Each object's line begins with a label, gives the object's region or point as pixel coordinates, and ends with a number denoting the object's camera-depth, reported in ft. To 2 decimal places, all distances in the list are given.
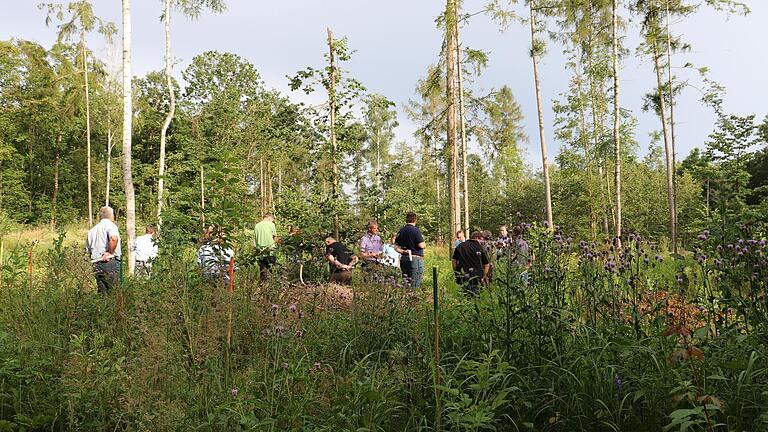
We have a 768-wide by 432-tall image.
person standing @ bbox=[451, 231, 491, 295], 23.90
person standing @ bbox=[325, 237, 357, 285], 29.17
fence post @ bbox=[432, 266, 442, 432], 8.54
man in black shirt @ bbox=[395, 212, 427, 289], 31.07
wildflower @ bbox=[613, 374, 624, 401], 8.77
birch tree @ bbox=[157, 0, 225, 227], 59.88
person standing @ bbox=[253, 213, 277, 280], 29.96
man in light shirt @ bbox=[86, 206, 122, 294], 24.57
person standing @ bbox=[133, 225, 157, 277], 27.91
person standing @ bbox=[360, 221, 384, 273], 31.35
